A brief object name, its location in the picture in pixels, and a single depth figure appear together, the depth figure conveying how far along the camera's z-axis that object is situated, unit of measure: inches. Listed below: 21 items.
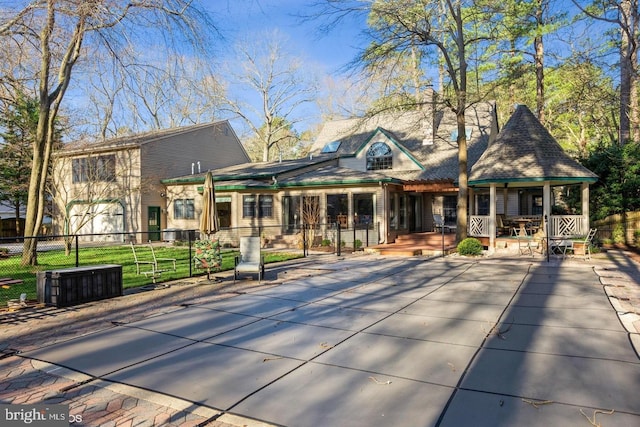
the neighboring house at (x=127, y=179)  905.5
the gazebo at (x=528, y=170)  597.1
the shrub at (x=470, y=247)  583.8
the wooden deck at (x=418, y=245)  637.9
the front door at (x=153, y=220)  915.4
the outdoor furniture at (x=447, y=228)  860.3
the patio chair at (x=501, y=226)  701.9
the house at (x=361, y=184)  772.6
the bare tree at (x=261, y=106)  1492.4
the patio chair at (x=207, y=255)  407.2
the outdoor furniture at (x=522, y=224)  656.4
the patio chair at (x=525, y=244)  602.9
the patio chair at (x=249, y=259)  392.8
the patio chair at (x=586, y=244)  535.7
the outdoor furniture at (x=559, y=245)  584.1
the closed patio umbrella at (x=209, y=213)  428.5
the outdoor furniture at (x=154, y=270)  395.1
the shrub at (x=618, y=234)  694.5
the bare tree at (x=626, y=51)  674.8
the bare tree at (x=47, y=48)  371.2
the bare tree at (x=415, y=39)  631.8
